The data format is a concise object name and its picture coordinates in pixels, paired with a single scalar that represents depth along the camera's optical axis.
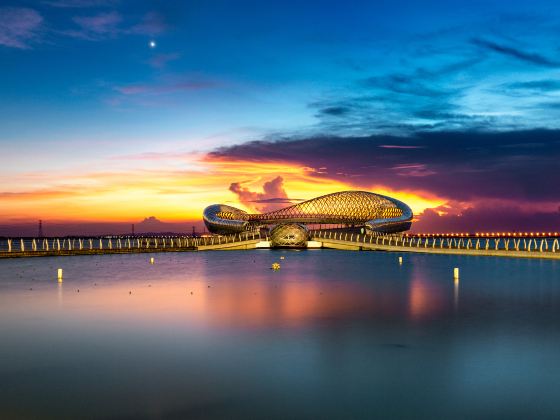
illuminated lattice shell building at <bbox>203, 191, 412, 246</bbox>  183.38
